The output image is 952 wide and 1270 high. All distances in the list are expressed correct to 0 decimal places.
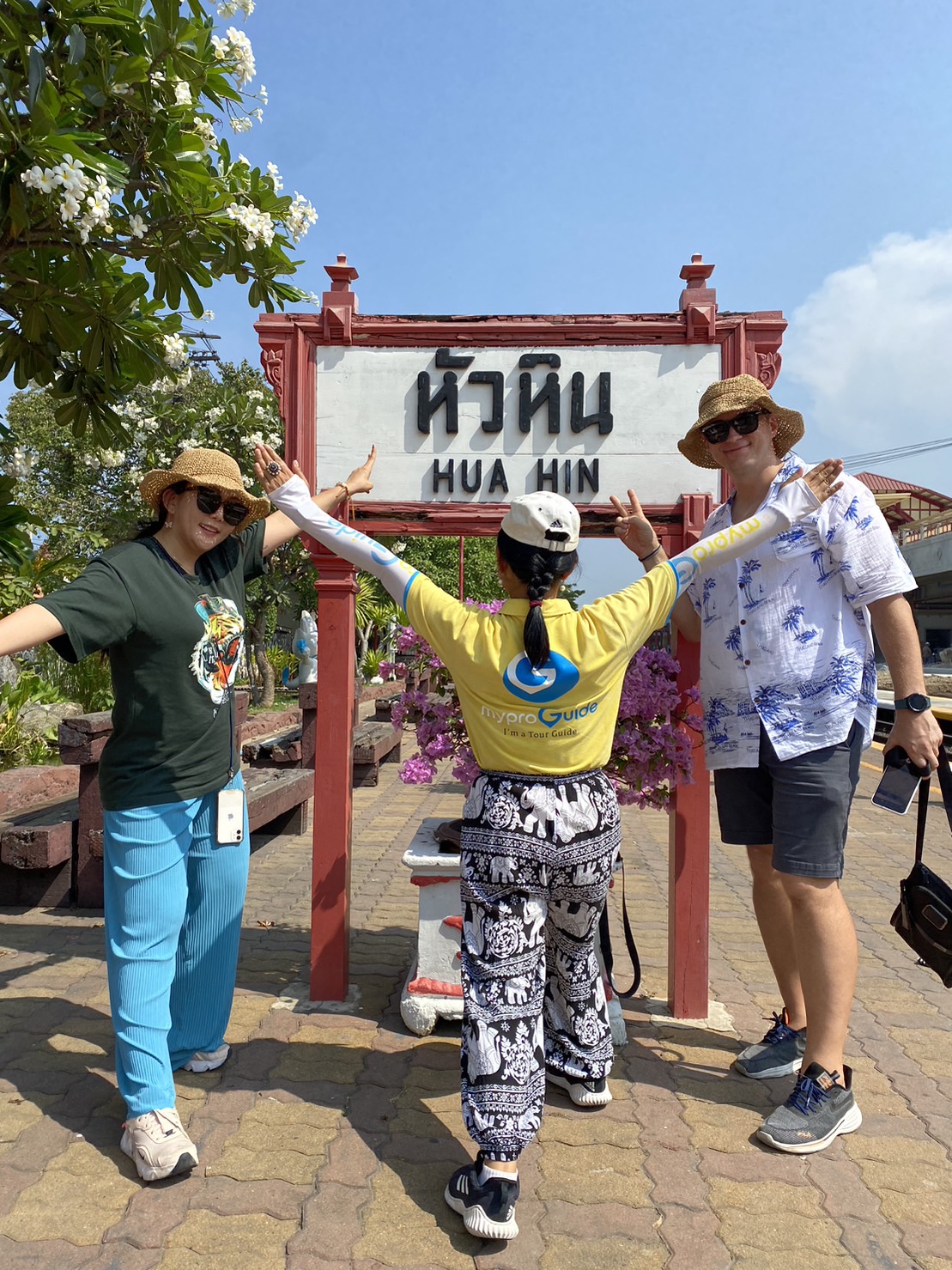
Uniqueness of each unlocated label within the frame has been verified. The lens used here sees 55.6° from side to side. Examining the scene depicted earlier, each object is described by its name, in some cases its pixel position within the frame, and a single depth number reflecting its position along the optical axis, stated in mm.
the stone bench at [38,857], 4512
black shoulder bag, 2533
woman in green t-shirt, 2379
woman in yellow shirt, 2211
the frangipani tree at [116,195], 2740
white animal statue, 15201
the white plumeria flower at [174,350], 3793
